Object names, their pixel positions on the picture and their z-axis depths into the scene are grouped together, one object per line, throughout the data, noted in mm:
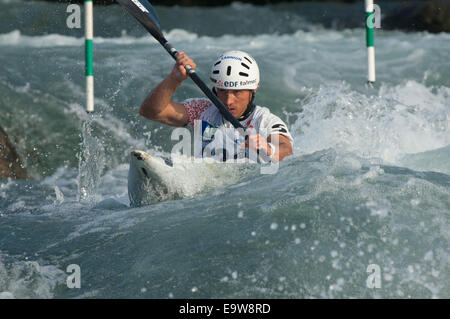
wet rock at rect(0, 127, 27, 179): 15718
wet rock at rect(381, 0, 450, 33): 29203
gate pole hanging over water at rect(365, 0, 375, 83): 13828
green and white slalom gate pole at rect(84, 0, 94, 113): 11969
